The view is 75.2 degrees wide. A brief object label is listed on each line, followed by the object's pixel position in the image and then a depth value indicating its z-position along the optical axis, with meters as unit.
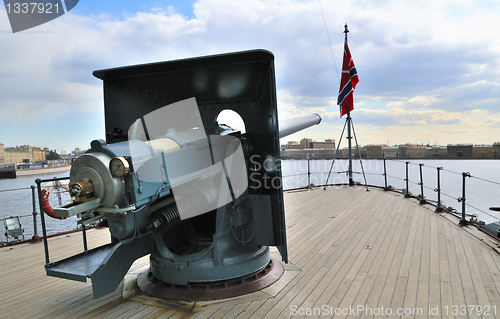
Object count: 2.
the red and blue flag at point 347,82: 8.79
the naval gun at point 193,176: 2.17
